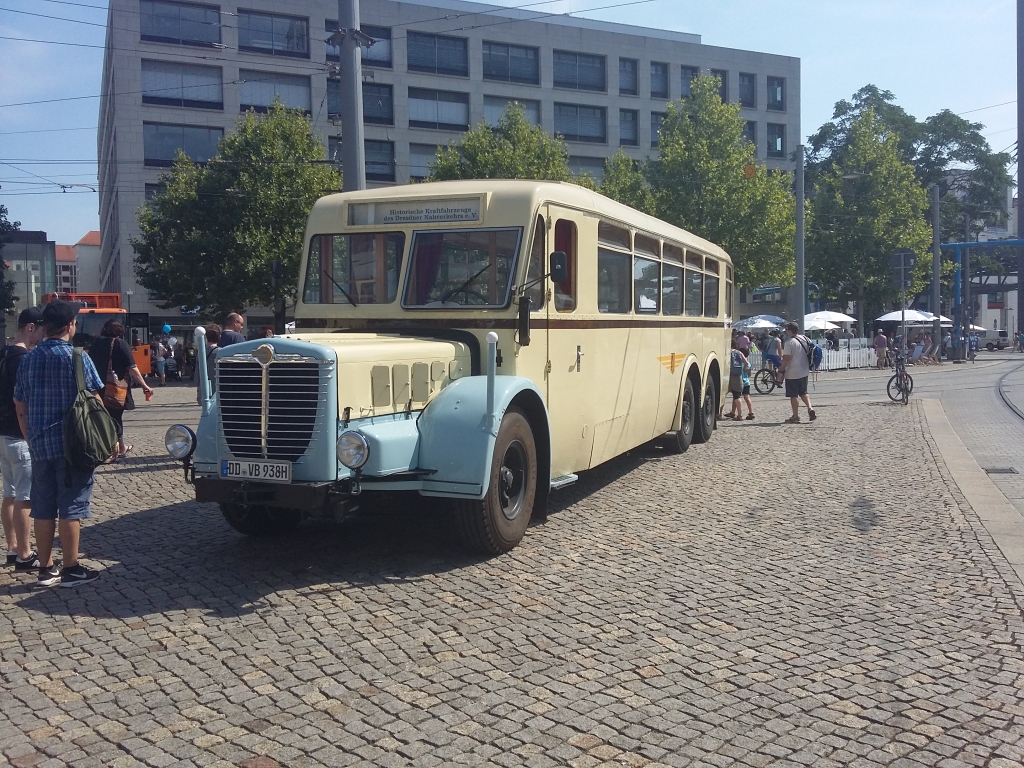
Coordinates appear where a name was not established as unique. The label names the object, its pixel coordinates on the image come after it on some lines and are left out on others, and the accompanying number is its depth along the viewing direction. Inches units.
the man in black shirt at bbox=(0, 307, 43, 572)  251.6
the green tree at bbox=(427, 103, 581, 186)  1430.9
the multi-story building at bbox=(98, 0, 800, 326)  1697.8
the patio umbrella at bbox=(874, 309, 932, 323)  1636.3
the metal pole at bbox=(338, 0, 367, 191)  536.4
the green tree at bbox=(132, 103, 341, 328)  1277.1
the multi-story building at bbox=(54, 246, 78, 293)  5570.9
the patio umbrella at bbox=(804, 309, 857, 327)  1609.7
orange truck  1202.0
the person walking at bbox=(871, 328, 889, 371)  1492.4
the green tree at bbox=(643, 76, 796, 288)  1550.2
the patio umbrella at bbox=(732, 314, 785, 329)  1518.2
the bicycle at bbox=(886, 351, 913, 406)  783.7
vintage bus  235.5
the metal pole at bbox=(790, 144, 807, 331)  1145.4
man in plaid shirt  230.1
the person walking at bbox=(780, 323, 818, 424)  628.1
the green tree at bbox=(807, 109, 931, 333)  1881.2
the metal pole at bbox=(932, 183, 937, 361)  1633.9
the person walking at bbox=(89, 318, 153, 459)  401.7
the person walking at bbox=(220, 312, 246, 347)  421.4
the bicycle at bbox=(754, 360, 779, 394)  949.8
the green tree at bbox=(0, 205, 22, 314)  1740.9
